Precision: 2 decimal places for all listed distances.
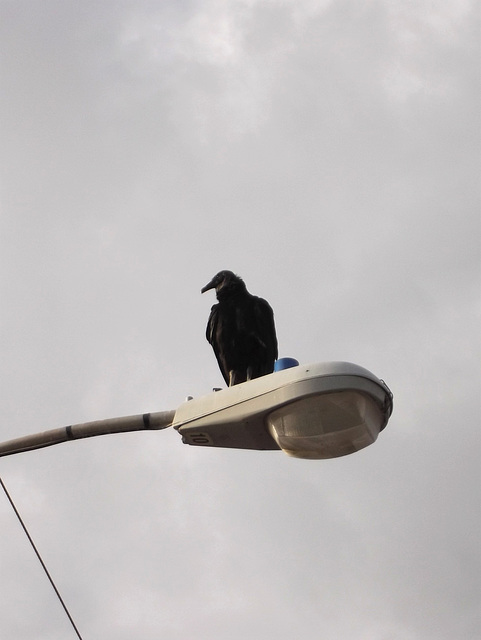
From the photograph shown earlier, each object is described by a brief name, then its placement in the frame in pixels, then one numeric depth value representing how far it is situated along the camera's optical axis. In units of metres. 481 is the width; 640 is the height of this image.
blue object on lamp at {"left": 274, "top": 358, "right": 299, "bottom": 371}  5.25
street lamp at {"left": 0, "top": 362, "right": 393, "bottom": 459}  4.63
